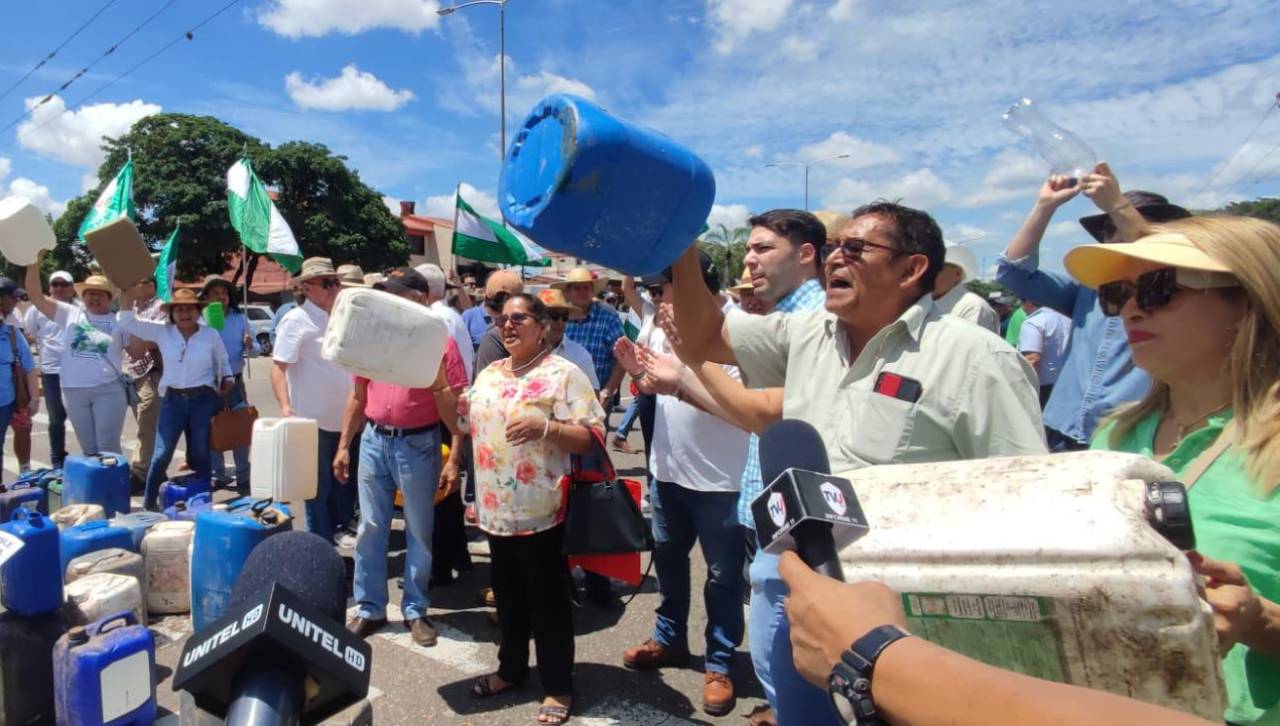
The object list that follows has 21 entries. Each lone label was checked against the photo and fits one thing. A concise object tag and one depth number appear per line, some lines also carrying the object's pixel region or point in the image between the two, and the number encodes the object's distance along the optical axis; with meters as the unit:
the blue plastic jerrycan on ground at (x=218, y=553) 3.75
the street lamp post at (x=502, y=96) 18.75
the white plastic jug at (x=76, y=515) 4.38
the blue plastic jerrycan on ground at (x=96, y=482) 5.14
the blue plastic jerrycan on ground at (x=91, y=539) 4.00
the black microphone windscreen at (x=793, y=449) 1.28
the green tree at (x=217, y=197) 31.34
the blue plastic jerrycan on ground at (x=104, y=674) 2.83
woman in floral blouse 3.31
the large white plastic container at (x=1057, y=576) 0.98
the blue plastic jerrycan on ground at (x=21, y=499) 4.63
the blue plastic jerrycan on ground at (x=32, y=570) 3.04
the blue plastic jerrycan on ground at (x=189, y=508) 4.55
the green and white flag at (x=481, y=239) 10.00
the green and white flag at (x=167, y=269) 6.77
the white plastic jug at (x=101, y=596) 3.45
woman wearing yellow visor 1.32
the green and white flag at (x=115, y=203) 6.90
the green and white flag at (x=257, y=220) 8.12
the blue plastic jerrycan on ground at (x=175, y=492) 5.46
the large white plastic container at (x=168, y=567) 4.22
